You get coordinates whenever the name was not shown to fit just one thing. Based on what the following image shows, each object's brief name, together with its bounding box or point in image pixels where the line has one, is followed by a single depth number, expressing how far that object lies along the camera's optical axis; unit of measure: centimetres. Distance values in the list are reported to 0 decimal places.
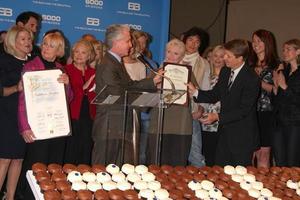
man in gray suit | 352
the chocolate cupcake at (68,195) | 223
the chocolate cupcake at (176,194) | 241
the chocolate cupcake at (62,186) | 233
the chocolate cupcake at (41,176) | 242
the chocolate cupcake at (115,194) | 229
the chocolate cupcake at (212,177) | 275
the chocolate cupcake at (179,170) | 281
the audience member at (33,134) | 366
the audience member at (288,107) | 450
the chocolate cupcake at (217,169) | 289
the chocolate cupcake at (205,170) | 287
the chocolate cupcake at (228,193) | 253
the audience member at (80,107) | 420
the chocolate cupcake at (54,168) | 255
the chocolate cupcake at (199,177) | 271
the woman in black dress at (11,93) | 382
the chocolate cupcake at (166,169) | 280
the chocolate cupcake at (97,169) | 263
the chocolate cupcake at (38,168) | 252
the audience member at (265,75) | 455
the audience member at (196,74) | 479
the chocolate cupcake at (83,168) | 261
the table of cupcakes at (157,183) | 233
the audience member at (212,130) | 484
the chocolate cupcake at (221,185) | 263
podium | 322
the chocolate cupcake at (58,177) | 244
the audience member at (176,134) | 421
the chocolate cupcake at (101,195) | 228
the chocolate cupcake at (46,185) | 230
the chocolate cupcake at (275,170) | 304
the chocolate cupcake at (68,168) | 259
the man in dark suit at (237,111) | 384
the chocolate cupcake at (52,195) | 220
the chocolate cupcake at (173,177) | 266
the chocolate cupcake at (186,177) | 267
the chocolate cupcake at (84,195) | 225
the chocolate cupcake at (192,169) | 284
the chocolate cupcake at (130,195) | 231
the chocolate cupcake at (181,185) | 254
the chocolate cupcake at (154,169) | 277
